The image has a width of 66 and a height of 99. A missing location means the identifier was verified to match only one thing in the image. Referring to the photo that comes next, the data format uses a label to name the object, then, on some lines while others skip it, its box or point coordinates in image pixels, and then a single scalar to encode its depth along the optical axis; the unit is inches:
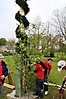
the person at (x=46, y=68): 102.1
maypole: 85.1
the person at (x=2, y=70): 90.4
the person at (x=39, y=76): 96.8
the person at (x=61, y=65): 75.4
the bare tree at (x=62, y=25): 496.0
